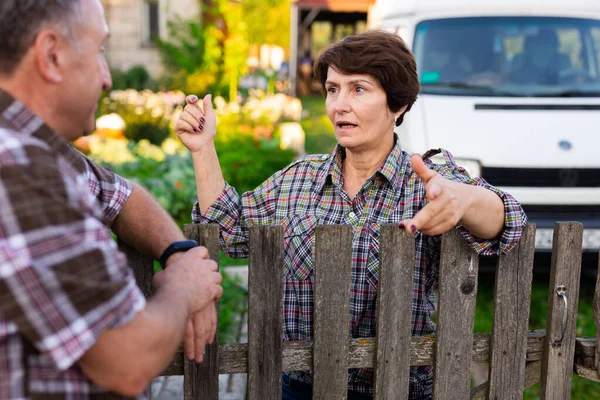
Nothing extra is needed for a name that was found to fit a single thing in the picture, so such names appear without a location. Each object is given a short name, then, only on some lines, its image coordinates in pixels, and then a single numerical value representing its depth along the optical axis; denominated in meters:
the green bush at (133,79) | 16.17
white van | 4.63
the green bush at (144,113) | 10.22
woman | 2.06
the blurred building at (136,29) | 16.95
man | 1.06
